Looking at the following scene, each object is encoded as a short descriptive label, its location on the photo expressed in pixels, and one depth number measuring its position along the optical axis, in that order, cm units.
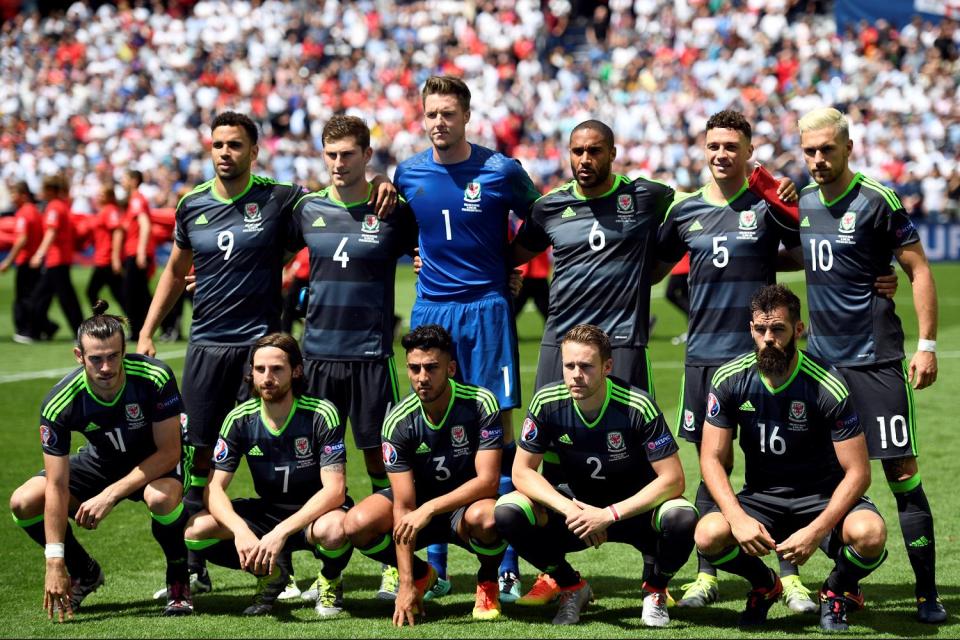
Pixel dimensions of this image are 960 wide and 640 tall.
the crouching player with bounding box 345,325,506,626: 1236
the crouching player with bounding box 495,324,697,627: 1199
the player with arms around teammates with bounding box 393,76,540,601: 1373
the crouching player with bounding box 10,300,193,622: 1239
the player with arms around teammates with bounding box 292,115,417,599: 1365
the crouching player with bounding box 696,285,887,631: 1159
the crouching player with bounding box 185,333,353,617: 1256
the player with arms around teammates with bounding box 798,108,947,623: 1219
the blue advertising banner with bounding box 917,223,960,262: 5112
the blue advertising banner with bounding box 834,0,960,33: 5797
